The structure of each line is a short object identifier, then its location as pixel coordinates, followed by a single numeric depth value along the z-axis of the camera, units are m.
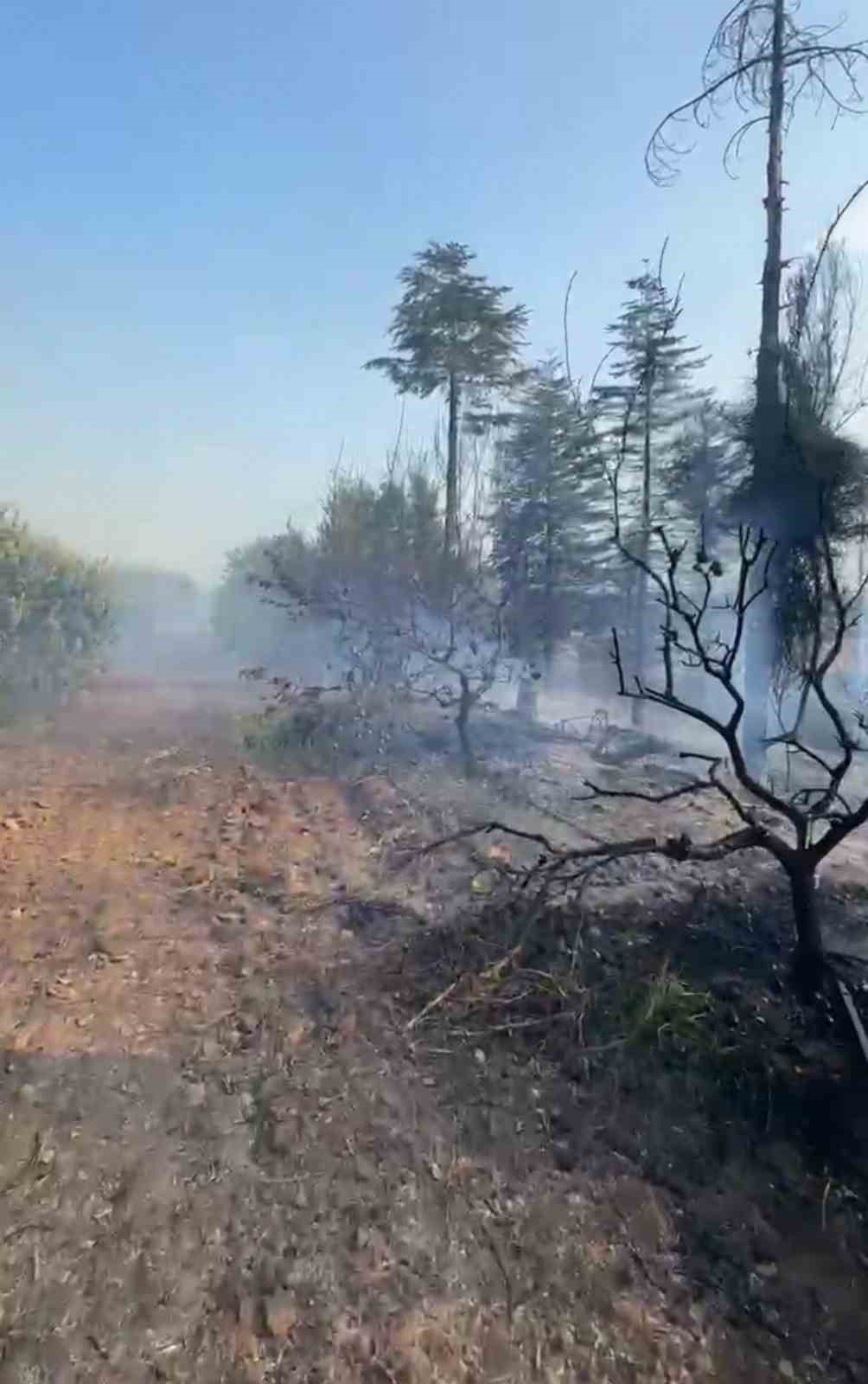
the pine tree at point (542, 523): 13.41
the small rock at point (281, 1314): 2.37
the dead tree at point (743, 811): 3.94
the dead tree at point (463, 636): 11.72
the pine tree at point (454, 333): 14.44
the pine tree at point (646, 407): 10.07
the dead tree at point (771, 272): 8.04
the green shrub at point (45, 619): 12.10
